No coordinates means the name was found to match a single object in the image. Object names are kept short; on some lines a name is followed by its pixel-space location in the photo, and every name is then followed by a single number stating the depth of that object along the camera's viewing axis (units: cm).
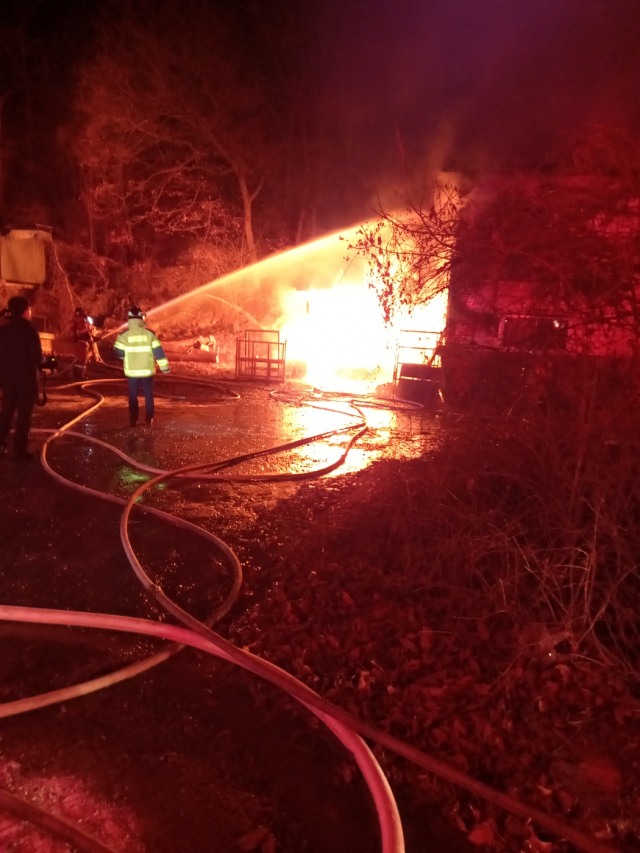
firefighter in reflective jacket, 792
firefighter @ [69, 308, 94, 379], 1322
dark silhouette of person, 638
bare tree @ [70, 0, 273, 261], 1859
